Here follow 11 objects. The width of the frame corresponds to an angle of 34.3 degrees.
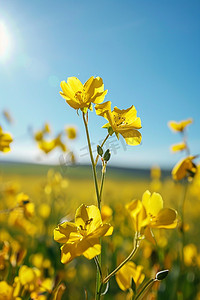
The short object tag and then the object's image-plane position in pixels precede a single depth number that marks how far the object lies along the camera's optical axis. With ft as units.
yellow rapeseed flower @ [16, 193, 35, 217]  1.23
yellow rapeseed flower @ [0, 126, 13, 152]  1.16
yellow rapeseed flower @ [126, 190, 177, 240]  0.77
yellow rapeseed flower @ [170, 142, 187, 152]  1.48
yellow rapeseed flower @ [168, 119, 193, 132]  1.62
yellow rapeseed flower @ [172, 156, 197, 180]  1.27
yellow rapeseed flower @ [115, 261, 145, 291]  0.89
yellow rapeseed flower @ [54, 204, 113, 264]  0.68
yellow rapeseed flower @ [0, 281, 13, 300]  0.87
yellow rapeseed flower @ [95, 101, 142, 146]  0.76
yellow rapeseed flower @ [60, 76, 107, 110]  0.81
